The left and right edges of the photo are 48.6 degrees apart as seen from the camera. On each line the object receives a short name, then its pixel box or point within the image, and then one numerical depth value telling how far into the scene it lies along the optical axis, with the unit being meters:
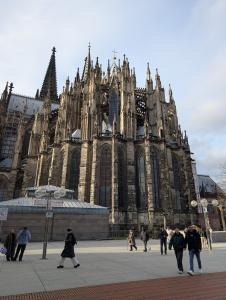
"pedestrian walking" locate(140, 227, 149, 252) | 14.20
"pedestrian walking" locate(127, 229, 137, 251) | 14.35
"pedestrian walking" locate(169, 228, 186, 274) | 7.55
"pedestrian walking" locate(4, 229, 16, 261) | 10.09
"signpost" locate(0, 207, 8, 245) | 10.95
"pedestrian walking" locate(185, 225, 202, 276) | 7.35
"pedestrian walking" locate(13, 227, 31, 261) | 10.36
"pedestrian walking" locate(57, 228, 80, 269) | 8.10
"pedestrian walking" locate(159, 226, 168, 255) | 12.35
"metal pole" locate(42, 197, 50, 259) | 10.56
